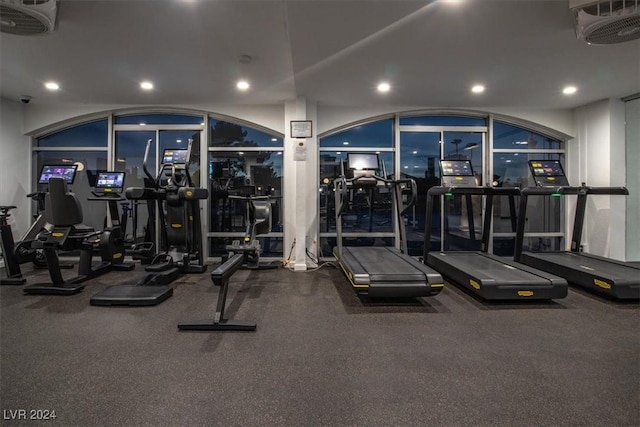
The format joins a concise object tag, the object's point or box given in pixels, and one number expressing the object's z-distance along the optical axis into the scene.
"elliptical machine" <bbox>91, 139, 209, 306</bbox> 3.89
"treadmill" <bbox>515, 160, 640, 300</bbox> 3.30
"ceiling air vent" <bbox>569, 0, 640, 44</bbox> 2.41
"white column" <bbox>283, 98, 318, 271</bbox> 4.90
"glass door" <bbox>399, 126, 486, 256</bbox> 5.62
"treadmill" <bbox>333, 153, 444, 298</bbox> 3.18
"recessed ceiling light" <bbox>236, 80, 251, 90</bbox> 4.28
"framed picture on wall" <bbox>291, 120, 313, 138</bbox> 4.85
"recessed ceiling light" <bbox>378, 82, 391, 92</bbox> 4.36
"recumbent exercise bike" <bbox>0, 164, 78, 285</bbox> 4.04
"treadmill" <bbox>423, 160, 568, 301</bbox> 3.23
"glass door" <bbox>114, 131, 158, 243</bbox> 5.45
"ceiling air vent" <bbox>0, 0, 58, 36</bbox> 2.32
